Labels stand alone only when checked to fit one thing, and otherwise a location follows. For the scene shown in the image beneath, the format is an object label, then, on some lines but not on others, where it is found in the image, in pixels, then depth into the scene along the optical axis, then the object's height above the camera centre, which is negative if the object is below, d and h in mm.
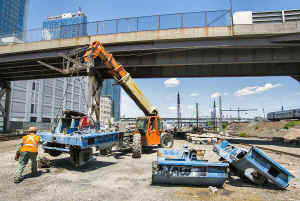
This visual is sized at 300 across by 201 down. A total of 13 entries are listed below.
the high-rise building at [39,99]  34906 +4252
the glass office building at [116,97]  179375 +21803
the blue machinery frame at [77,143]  6309 -911
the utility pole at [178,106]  36094 +2310
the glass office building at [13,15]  99938 +60280
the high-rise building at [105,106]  106500 +7305
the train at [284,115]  35469 +583
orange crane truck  10534 +822
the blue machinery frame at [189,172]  5031 -1522
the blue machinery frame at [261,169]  5004 -1454
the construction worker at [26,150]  5504 -973
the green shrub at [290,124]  27828 -1019
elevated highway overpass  13625 +5672
